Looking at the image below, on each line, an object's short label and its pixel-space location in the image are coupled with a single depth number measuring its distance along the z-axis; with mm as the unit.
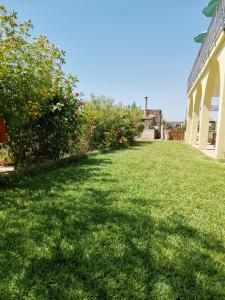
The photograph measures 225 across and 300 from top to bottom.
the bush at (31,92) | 5074
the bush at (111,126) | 12544
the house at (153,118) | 38156
